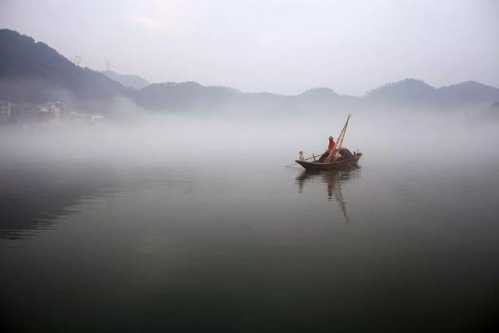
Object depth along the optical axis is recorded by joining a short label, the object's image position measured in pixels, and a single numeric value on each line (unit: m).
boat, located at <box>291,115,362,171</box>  36.61
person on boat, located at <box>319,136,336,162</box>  38.78
